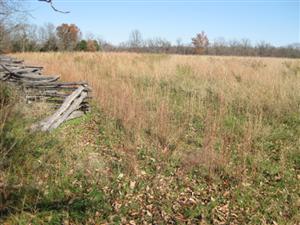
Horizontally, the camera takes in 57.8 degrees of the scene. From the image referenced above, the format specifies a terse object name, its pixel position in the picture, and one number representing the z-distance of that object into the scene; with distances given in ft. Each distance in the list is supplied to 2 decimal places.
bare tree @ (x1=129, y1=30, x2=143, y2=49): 231.30
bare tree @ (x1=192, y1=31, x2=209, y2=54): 252.83
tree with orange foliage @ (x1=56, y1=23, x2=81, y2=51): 140.81
